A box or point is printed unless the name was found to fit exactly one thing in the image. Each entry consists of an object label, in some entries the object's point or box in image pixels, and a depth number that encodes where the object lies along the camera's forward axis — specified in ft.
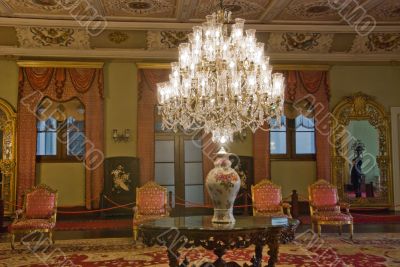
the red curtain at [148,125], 35.73
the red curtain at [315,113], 36.81
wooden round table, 14.84
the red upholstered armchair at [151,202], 25.62
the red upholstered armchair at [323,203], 25.72
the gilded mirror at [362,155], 37.96
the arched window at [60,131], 35.81
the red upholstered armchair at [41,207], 23.89
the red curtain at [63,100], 34.45
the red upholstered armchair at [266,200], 26.03
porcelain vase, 15.99
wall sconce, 35.91
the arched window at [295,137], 38.09
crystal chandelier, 19.36
